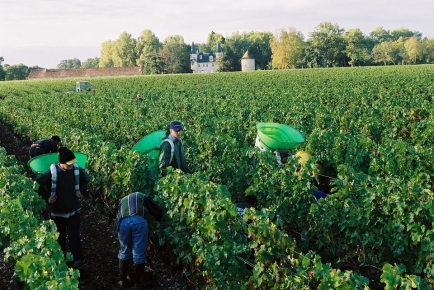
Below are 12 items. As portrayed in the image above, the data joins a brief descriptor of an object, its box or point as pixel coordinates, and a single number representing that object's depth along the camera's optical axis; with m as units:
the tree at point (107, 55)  134.25
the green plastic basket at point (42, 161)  8.39
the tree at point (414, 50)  100.75
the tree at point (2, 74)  102.56
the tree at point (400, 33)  165.04
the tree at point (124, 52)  123.69
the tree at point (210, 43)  164.61
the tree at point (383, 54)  95.81
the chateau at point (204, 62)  139.88
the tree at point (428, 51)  101.12
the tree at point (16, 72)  108.11
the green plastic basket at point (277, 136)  8.46
